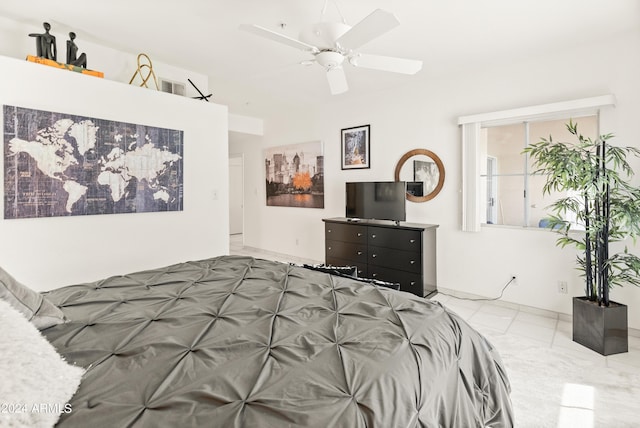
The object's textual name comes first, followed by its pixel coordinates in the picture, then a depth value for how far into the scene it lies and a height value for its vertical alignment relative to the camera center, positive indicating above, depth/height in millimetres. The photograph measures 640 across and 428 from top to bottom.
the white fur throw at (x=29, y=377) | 708 -411
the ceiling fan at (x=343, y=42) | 1959 +1068
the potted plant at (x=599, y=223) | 2600 -182
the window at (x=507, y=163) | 3392 +434
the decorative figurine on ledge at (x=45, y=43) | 2787 +1389
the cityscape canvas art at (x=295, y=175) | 5484 +514
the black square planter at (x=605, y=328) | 2592 -1015
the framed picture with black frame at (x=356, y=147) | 4785 +835
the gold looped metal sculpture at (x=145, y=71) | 3359 +1403
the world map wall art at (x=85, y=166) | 2641 +375
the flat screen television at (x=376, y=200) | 4102 +45
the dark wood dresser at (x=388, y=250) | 3844 -591
